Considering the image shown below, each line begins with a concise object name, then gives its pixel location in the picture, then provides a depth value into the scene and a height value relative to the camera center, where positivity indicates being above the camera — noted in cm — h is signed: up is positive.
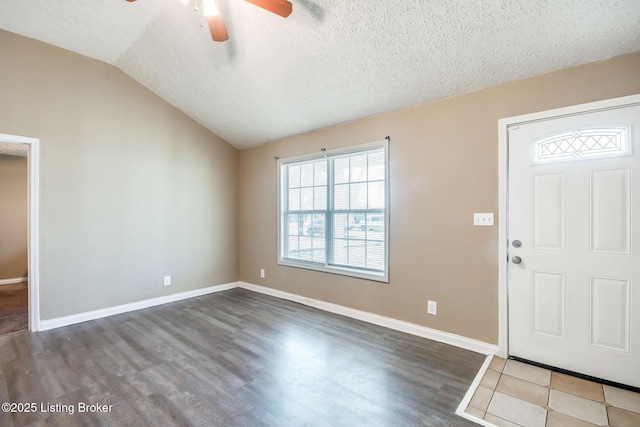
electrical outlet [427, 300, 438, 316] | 292 -97
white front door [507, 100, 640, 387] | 208 -24
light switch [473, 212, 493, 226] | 262 -6
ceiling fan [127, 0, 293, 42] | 179 +129
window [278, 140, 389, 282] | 342 +0
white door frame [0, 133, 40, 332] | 310 -24
